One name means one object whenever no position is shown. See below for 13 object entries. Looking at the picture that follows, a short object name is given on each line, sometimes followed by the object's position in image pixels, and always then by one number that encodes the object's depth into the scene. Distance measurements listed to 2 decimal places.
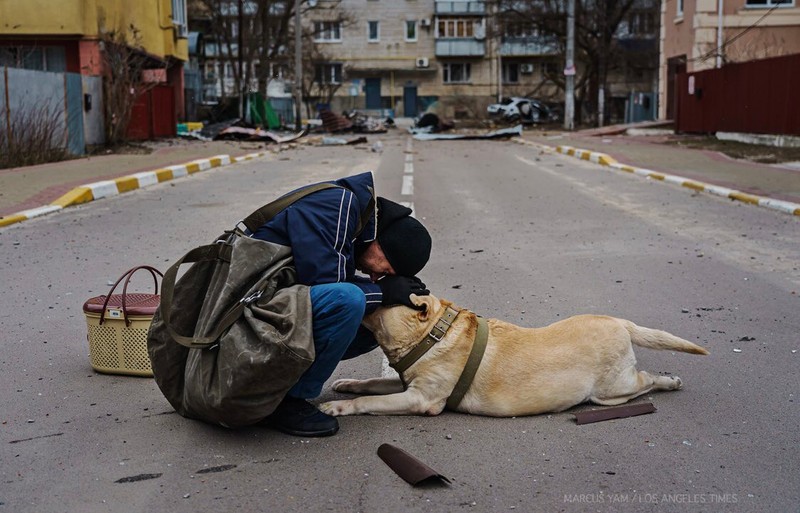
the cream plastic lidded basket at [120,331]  4.66
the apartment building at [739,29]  33.47
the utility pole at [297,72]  41.91
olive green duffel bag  3.64
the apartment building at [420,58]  70.62
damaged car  50.16
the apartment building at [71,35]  25.19
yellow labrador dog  4.09
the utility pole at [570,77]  37.97
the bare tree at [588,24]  42.16
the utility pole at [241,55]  41.94
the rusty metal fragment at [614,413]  4.11
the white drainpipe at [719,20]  33.62
